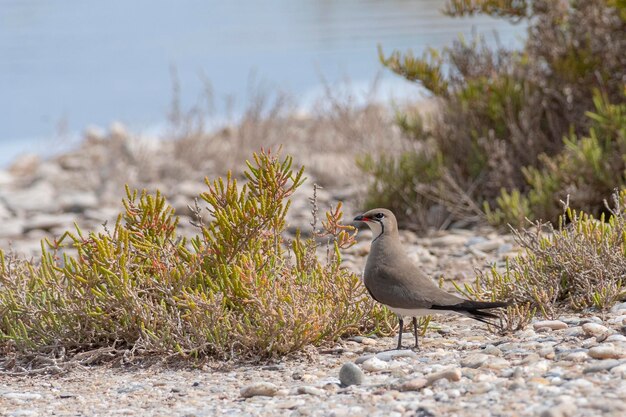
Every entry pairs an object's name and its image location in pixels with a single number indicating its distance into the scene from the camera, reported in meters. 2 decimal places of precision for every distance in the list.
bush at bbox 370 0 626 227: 17.47
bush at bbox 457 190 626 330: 10.37
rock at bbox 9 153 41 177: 31.17
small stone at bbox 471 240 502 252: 14.91
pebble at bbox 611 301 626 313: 10.06
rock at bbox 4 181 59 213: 23.36
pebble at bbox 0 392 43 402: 9.31
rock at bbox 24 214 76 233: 20.95
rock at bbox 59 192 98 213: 22.84
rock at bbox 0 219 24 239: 20.61
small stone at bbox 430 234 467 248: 15.75
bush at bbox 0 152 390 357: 9.72
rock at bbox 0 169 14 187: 28.75
